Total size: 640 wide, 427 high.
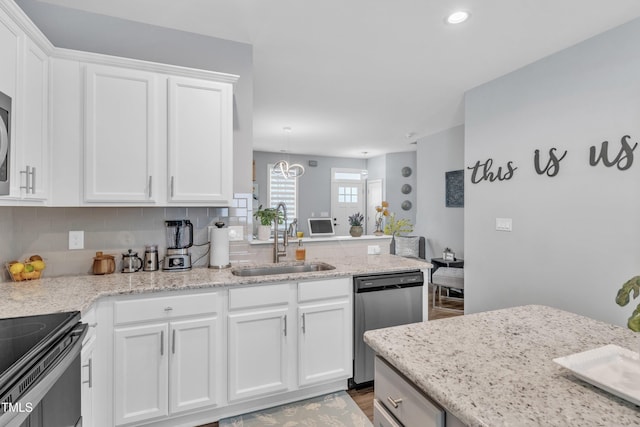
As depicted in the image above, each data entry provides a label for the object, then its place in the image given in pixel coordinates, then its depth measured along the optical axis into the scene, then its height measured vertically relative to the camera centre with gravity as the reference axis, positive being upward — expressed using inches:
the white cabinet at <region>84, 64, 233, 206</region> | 79.5 +19.9
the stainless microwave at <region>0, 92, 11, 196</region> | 55.9 +12.8
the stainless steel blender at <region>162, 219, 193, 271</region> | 90.7 -8.8
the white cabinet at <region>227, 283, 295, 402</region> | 81.3 -33.0
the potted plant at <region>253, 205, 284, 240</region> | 110.3 -1.7
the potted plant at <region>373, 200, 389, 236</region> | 141.6 -4.4
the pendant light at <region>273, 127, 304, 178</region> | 220.4 +35.8
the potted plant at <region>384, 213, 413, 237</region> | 146.6 -6.4
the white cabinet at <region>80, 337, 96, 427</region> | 61.9 -33.0
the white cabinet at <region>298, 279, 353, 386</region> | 88.7 -33.3
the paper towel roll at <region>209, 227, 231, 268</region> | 95.1 -9.8
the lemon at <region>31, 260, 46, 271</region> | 79.1 -12.6
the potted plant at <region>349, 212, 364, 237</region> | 132.5 -5.3
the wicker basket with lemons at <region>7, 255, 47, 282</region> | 76.3 -13.1
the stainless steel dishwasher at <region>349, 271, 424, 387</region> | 95.5 -28.6
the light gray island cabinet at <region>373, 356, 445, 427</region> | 34.8 -22.6
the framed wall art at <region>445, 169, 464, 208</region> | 199.3 +16.2
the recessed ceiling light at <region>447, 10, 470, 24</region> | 85.9 +54.1
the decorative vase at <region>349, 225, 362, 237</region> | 132.3 -6.9
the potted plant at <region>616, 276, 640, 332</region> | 31.2 -8.3
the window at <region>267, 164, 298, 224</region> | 304.7 +22.2
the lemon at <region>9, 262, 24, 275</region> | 75.9 -12.8
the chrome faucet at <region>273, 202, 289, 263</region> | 108.0 -9.7
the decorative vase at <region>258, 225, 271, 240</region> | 112.1 -6.2
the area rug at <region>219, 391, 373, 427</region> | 81.8 -53.2
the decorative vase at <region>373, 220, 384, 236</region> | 141.0 -8.1
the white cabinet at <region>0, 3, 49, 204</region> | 60.7 +21.6
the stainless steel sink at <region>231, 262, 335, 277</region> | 99.2 -17.9
